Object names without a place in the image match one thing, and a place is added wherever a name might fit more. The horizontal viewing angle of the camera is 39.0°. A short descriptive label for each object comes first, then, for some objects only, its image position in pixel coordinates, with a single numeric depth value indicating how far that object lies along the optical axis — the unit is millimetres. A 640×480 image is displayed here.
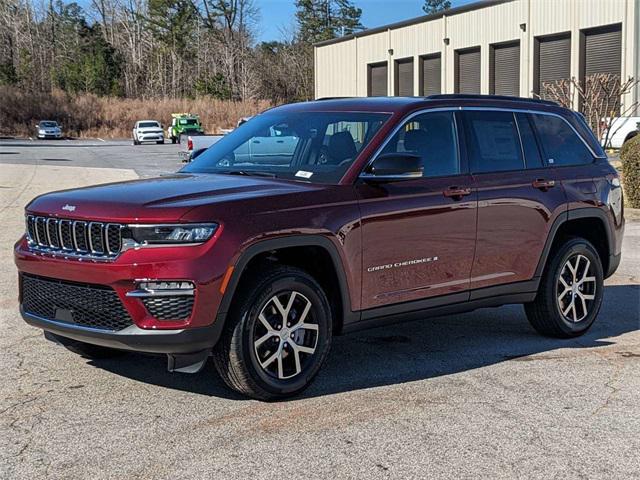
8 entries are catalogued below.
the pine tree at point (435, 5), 109062
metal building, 39406
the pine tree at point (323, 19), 101562
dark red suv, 5031
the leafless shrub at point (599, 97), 30609
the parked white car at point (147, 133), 61625
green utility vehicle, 64375
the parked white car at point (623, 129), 33781
